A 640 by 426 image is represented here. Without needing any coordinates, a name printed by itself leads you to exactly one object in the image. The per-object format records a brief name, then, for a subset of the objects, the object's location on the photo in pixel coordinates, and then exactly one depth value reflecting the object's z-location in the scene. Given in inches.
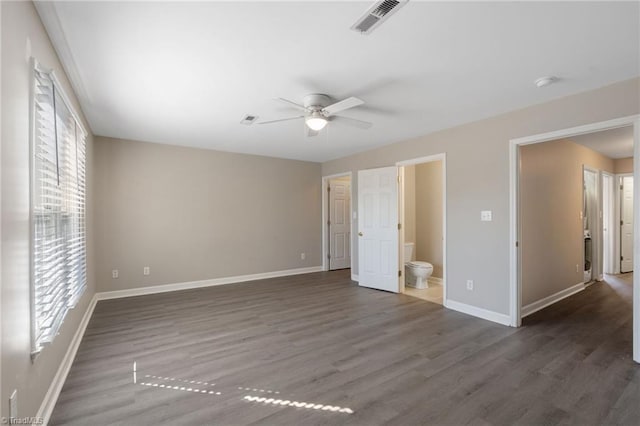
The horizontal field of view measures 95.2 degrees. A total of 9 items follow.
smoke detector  100.6
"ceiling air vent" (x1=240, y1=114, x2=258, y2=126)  139.5
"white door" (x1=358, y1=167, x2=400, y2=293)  191.3
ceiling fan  109.4
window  67.3
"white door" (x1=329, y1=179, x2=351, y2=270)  269.4
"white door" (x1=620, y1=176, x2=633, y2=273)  238.2
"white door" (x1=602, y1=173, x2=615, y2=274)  235.9
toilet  199.0
